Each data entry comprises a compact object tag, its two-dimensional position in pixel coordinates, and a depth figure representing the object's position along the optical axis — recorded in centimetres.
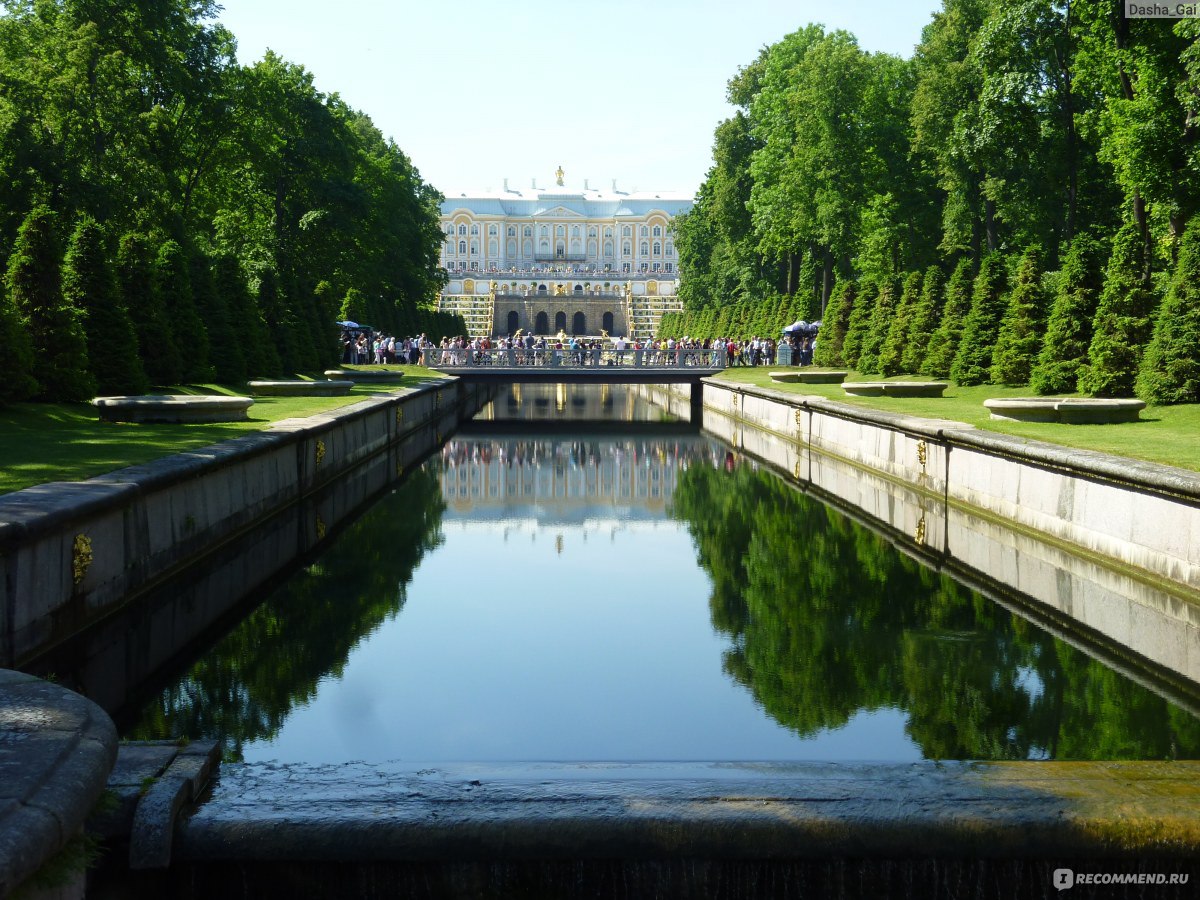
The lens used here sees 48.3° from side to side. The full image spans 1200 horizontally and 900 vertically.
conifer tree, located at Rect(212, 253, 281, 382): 3144
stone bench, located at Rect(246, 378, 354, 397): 2966
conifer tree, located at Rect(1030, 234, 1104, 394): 2561
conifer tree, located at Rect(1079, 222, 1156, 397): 2373
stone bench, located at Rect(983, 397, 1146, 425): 1980
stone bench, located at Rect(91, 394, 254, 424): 1914
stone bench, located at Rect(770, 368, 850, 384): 3938
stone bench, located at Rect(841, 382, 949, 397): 2953
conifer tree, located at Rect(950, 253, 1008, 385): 3116
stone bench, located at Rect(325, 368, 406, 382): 3746
